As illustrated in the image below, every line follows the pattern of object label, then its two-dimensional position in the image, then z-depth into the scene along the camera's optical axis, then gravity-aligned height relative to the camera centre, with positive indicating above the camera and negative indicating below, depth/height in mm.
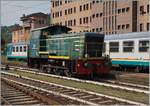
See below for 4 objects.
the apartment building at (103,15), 67281 +8936
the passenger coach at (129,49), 24984 +316
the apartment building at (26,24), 113125 +9770
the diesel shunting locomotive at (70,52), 21078 +96
